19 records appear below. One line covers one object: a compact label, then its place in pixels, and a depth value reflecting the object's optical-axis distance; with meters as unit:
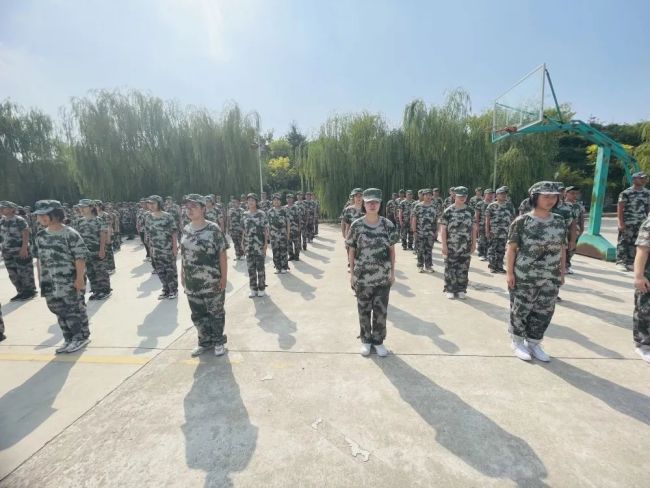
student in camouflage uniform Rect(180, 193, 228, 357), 3.57
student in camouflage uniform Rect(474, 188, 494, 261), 8.38
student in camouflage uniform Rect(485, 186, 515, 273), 6.86
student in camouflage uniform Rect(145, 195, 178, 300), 5.71
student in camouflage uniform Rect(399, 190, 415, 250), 10.03
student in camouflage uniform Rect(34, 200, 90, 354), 3.77
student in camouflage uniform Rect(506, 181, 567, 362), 3.20
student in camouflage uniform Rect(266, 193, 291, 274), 7.36
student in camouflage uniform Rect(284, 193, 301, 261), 8.79
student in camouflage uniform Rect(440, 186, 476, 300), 5.21
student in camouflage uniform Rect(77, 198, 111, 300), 6.02
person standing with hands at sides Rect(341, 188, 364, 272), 6.45
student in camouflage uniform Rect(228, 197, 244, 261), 9.70
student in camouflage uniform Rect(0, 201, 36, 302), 5.70
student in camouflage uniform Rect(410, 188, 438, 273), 7.06
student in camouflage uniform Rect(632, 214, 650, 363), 3.23
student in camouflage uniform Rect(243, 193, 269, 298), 5.88
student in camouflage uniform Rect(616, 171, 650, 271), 6.85
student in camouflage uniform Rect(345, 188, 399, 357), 3.37
